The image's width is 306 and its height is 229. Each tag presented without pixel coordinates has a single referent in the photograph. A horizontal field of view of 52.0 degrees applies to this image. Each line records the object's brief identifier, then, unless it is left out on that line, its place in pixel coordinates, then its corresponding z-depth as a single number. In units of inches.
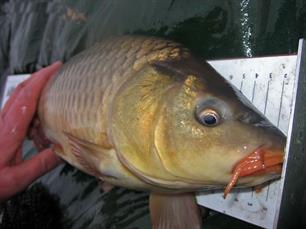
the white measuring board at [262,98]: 9.6
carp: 8.9
